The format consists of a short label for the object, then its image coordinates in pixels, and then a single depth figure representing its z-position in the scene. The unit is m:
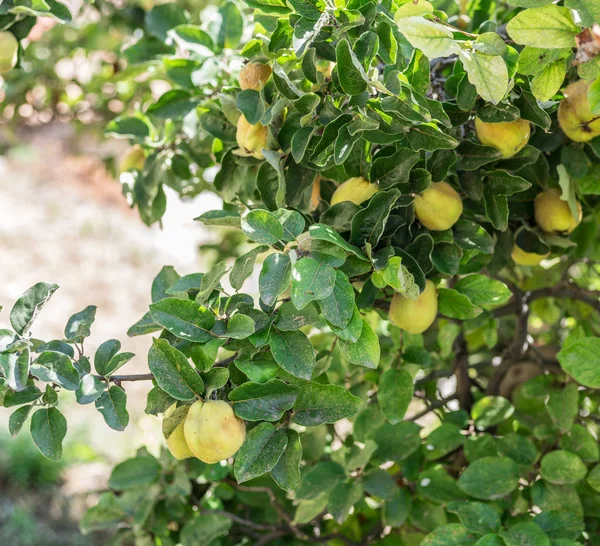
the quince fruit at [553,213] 2.31
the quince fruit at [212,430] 2.00
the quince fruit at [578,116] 2.18
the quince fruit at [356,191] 2.14
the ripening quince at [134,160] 2.70
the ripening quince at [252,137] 2.20
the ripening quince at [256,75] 2.24
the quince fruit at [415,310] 2.18
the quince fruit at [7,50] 2.39
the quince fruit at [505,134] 2.15
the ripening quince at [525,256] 2.38
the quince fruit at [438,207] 2.15
